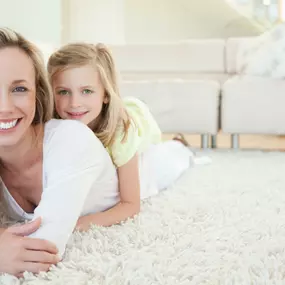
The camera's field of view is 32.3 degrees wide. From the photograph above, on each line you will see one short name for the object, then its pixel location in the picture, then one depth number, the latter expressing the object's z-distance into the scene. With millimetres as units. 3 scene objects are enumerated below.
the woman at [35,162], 856
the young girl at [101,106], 1261
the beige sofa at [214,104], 2549
